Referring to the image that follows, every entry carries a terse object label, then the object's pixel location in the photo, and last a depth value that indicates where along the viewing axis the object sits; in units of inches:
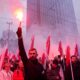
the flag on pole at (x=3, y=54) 106.0
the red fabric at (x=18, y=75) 98.3
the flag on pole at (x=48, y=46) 118.4
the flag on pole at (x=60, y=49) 122.0
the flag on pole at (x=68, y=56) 119.9
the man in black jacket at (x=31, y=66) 83.2
